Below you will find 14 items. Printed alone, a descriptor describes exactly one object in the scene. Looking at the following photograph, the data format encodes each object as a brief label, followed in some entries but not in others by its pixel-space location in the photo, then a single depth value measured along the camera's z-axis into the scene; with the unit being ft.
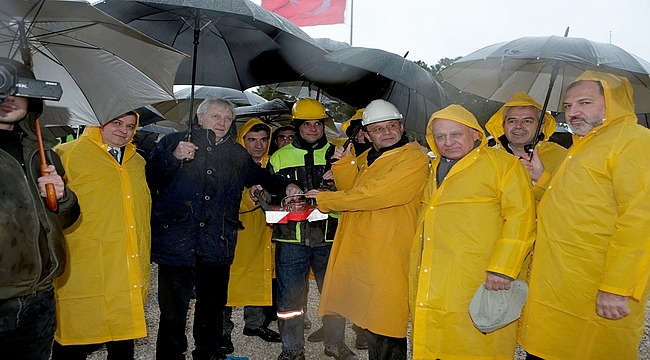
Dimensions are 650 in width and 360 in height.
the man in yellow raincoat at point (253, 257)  15.75
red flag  23.80
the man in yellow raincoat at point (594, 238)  7.81
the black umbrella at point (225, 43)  12.18
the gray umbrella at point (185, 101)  19.70
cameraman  6.94
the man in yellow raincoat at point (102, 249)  10.45
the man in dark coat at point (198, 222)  11.91
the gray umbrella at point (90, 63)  8.00
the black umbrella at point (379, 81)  12.39
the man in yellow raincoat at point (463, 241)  9.48
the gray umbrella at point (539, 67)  9.45
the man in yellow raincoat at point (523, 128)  12.76
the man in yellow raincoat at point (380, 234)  11.15
